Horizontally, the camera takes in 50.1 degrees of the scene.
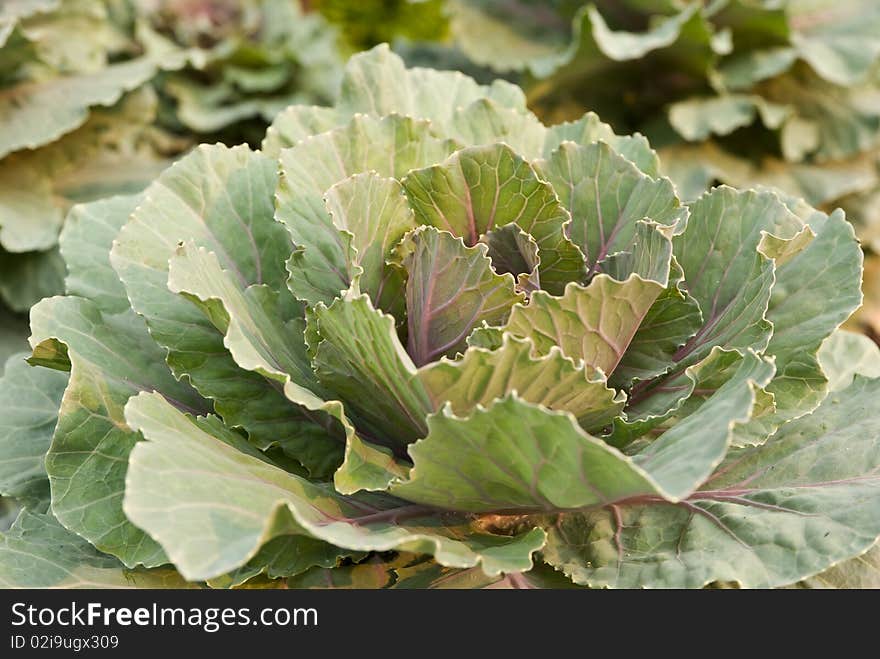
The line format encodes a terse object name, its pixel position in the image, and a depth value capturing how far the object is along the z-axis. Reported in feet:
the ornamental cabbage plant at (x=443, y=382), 3.79
